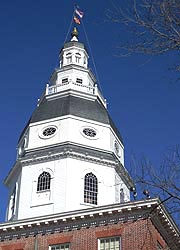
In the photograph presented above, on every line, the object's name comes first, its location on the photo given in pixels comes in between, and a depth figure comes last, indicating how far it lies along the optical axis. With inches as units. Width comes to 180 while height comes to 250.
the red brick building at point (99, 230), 1063.0
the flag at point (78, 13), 2079.1
